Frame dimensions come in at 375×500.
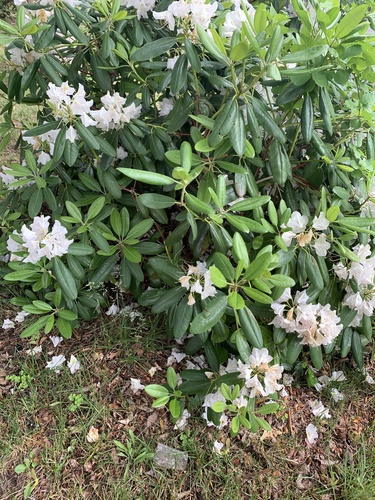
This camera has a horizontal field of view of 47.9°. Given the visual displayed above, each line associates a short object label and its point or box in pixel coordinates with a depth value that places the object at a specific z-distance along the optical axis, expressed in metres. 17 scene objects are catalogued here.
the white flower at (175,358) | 1.93
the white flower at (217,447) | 1.66
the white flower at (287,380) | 1.93
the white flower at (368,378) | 1.96
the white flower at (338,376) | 1.95
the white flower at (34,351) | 1.96
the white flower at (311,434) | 1.76
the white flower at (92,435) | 1.68
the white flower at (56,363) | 1.89
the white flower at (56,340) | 1.99
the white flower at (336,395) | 1.89
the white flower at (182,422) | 1.72
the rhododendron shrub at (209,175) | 1.32
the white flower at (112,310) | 2.07
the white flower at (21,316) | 2.08
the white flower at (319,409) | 1.84
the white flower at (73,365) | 1.88
